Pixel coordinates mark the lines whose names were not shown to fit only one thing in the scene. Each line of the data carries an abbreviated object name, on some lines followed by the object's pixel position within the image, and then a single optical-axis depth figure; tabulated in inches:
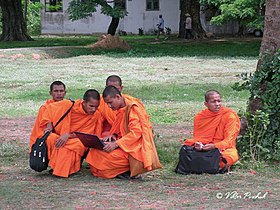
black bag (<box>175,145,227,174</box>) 420.2
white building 2576.4
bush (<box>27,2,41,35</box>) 2752.9
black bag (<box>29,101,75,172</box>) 417.1
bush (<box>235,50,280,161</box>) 461.2
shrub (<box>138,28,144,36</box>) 2558.7
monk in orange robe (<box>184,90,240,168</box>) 433.9
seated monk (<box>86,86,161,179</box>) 405.6
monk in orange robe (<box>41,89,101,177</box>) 419.5
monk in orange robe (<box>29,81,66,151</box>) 458.1
